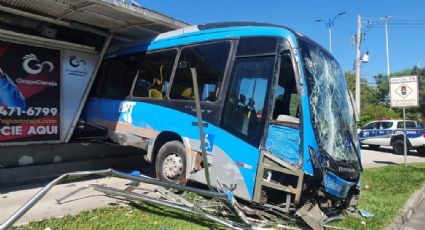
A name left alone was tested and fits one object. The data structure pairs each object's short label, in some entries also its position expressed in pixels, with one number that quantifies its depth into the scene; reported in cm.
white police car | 2154
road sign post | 1435
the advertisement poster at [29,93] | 902
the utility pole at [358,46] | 3209
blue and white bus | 635
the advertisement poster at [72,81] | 1034
